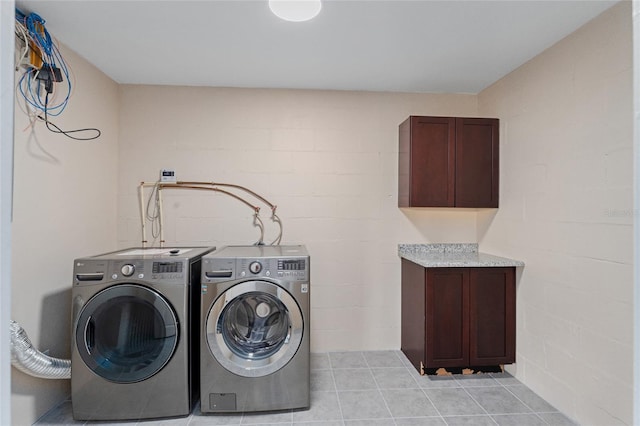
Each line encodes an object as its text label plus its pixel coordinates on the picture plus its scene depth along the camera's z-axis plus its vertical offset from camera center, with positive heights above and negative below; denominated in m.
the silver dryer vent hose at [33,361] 1.78 -0.84
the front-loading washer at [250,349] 2.09 -0.81
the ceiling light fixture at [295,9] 1.80 +1.12
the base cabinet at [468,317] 2.57 -0.78
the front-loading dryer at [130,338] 2.01 -0.76
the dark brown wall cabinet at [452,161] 2.79 +0.44
